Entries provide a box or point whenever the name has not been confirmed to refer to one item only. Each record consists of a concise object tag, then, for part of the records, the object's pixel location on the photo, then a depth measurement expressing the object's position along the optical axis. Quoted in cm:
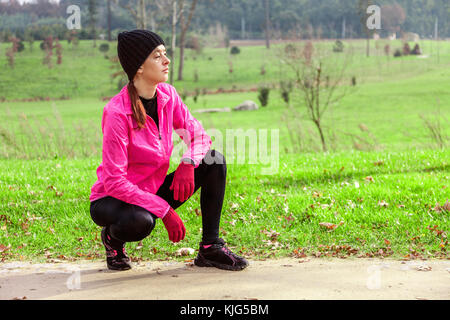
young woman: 348
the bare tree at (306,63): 1313
